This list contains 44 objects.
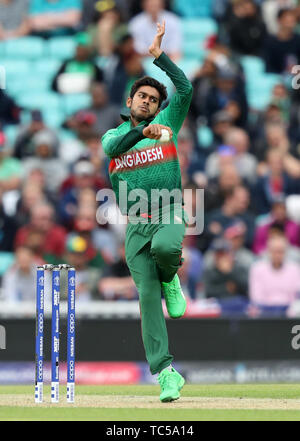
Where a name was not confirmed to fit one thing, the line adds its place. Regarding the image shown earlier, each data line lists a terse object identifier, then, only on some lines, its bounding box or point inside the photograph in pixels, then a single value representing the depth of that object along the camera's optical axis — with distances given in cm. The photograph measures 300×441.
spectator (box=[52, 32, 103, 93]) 1645
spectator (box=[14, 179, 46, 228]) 1430
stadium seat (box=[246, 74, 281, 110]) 1697
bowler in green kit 762
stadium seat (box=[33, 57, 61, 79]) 1734
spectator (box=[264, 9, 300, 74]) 1689
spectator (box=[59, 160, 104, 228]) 1420
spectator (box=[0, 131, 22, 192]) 1505
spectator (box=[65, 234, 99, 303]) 1291
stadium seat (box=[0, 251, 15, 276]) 1421
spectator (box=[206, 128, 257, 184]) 1475
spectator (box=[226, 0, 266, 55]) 1697
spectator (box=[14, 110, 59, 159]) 1545
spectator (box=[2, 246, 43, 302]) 1267
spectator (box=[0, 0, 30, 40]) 1788
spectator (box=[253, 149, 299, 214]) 1469
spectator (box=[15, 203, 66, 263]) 1334
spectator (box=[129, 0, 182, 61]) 1700
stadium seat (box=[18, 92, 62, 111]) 1694
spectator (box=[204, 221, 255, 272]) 1296
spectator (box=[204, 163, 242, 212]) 1409
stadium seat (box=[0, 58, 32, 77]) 1756
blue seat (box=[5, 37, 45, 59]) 1780
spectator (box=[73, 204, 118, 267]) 1351
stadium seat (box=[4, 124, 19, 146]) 1611
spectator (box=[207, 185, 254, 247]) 1382
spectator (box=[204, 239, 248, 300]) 1262
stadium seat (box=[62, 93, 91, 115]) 1667
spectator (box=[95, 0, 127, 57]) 1673
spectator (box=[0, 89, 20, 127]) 1659
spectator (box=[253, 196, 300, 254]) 1381
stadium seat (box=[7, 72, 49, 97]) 1722
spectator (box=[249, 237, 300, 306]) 1273
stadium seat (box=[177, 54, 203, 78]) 1693
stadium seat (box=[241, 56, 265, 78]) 1736
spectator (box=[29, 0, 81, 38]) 1775
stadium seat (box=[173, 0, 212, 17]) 1775
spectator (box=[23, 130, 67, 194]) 1490
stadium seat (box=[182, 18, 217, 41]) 1762
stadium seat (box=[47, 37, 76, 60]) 1765
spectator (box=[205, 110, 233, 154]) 1551
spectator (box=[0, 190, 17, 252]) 1429
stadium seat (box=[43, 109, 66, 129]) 1638
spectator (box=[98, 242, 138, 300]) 1284
